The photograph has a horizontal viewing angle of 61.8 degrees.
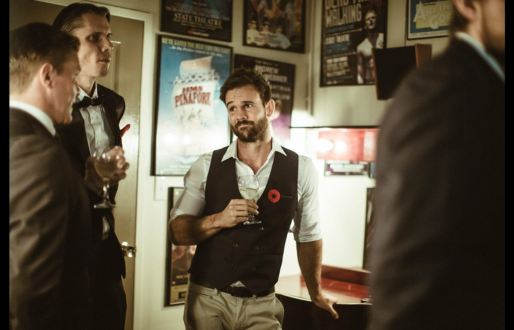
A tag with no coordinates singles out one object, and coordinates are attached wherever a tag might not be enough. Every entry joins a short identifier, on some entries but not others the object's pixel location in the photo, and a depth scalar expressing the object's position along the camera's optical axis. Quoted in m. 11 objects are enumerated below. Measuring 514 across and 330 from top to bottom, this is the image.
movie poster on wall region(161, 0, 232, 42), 2.97
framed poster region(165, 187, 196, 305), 3.00
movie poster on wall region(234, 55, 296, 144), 3.49
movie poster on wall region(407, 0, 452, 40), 2.94
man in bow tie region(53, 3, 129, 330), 1.48
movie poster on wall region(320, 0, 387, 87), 3.30
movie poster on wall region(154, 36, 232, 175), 2.96
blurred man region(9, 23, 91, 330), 1.02
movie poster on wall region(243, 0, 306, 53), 3.41
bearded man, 2.00
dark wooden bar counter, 2.43
